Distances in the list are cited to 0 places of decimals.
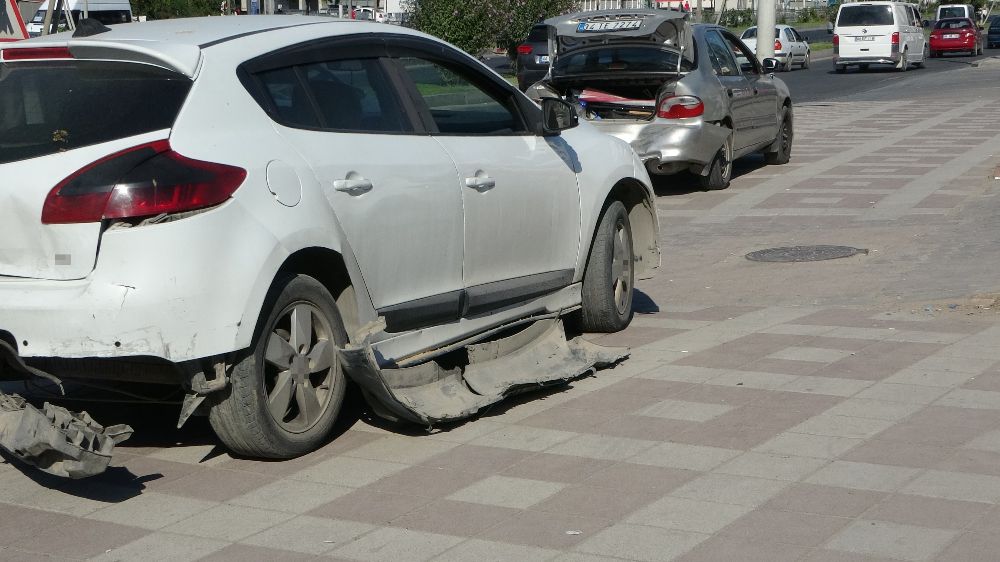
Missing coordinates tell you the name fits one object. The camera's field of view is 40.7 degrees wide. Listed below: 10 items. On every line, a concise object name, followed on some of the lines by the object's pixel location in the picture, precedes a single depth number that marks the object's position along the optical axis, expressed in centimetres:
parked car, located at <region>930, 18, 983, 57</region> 4966
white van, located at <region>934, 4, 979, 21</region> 5184
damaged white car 466
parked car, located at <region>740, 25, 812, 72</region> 4425
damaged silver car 1330
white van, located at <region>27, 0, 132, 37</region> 3703
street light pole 3081
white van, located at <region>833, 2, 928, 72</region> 3947
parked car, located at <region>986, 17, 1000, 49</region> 5918
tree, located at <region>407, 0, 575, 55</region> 3466
